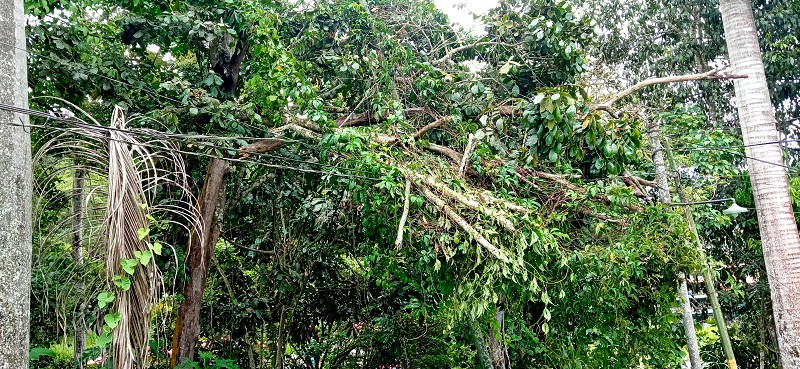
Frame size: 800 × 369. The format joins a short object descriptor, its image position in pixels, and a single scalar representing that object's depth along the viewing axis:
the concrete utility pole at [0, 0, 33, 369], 3.05
